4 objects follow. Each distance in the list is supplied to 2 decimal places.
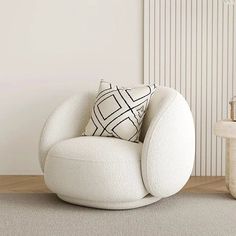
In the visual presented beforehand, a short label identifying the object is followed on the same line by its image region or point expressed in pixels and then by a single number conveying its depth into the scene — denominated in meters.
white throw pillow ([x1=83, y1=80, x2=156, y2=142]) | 3.77
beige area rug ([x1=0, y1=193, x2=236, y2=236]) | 3.08
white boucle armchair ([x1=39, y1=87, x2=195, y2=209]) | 3.39
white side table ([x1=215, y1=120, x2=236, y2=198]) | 3.77
